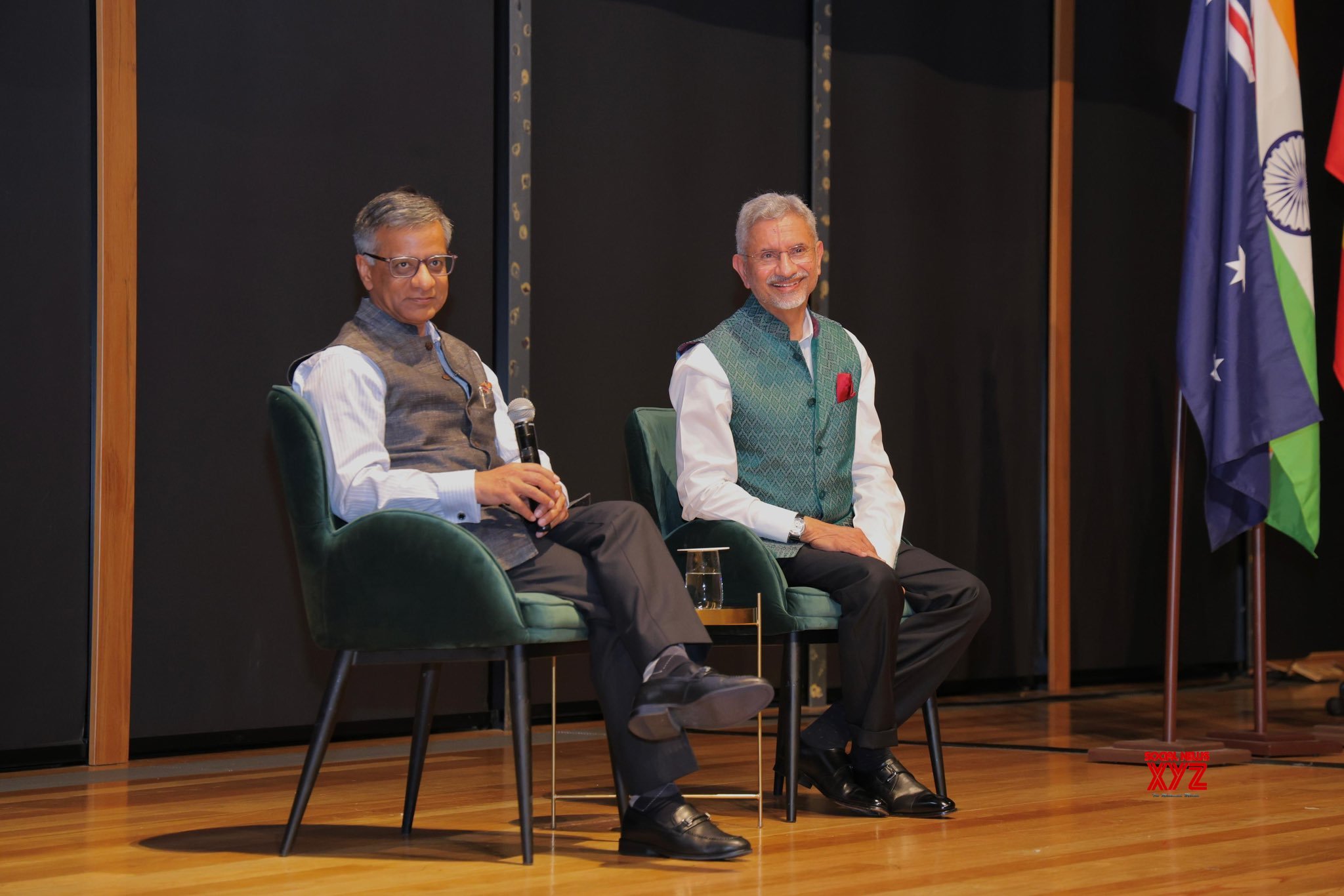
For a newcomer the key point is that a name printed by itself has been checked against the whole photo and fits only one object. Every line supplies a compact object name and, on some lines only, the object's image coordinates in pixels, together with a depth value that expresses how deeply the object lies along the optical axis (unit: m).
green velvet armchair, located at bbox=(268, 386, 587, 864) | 5.09
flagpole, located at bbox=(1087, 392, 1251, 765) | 7.86
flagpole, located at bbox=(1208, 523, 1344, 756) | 8.19
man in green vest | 6.12
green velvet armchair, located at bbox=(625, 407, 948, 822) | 6.13
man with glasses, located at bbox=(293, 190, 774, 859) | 5.12
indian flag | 8.18
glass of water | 5.80
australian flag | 8.09
